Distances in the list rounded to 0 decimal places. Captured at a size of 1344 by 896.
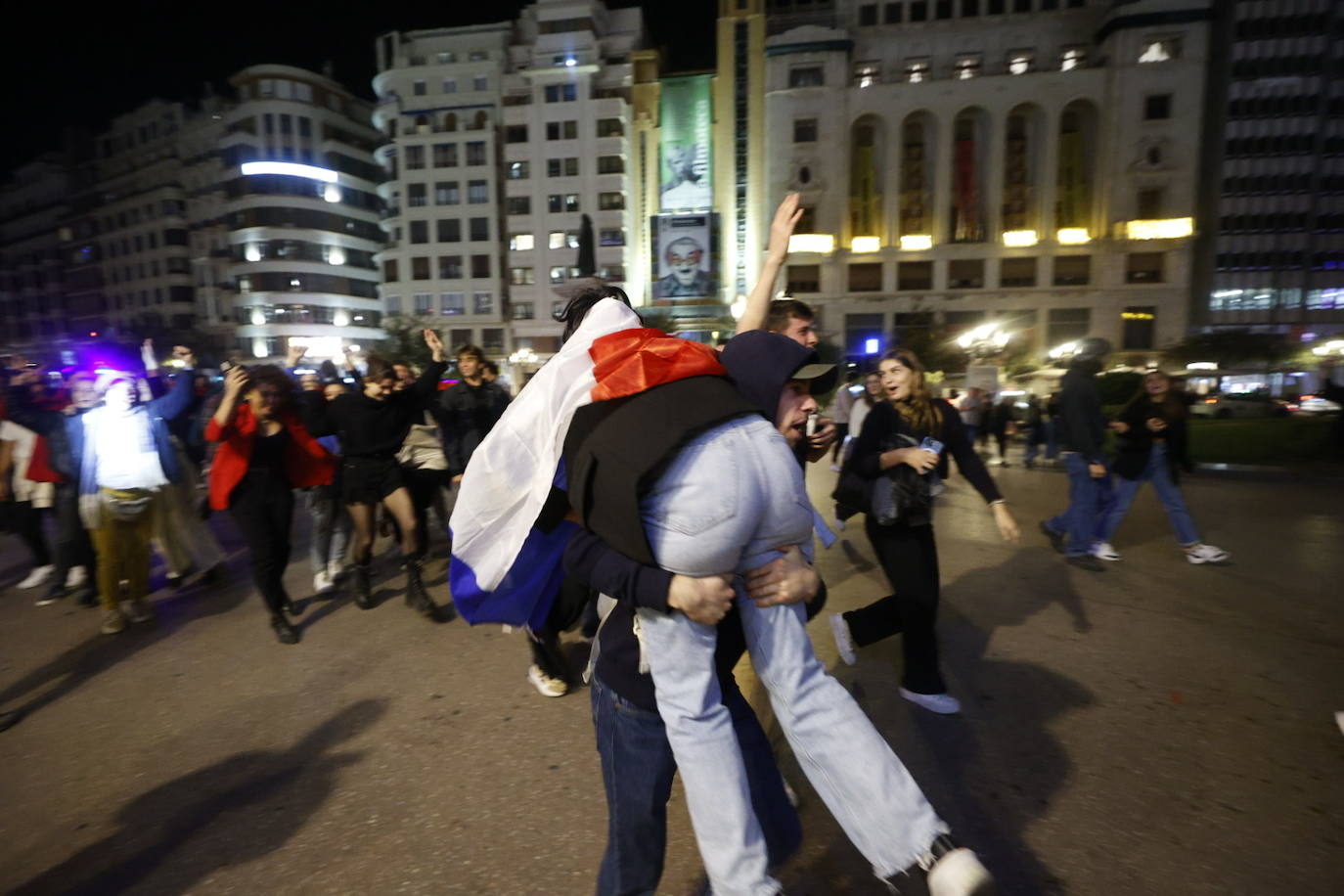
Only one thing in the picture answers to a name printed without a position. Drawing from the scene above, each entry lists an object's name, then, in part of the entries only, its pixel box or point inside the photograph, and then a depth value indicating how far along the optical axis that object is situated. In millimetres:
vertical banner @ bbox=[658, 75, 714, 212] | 53156
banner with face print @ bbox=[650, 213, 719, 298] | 50406
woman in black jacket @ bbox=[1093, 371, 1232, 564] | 5965
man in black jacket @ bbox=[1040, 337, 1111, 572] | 5840
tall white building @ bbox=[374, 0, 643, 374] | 52125
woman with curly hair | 4415
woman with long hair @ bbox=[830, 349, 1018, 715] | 3293
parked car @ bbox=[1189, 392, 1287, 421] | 23478
